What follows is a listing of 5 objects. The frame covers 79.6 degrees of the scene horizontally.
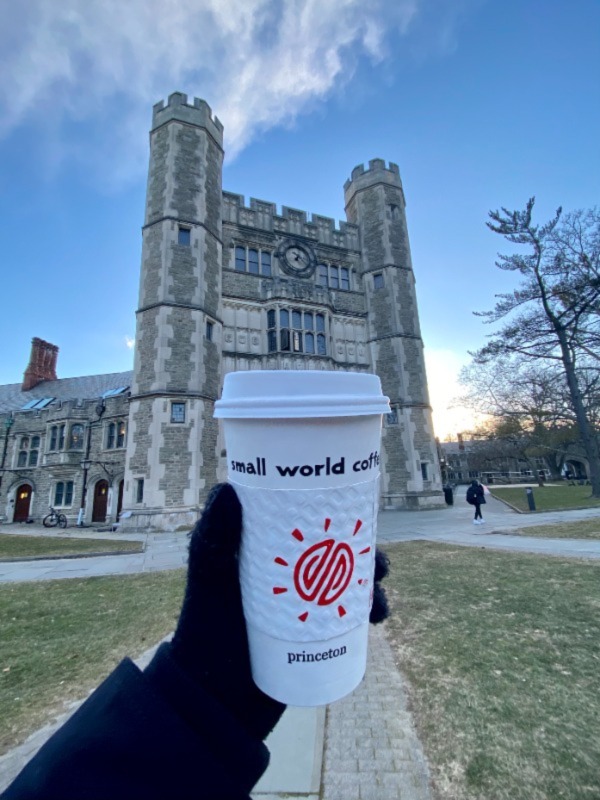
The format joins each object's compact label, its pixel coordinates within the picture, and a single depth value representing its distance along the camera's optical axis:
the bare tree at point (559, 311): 15.31
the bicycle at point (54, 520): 18.41
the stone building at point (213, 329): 13.56
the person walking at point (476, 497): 11.38
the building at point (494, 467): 44.33
